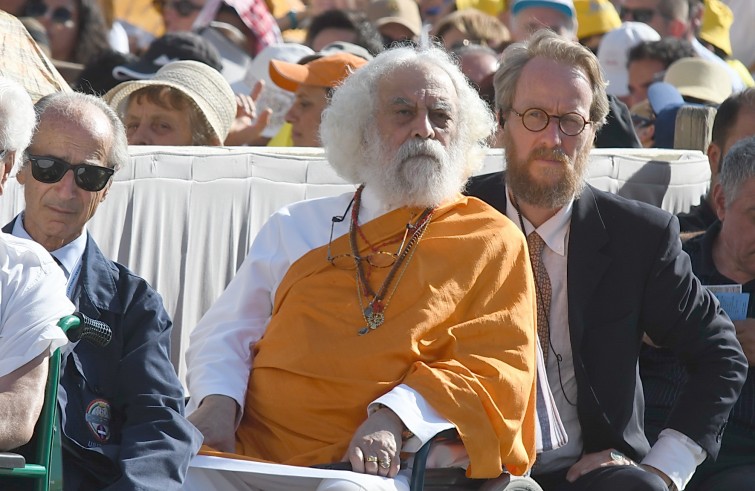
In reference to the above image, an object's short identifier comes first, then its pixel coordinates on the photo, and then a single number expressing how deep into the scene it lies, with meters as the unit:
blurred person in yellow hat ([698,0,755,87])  21.11
